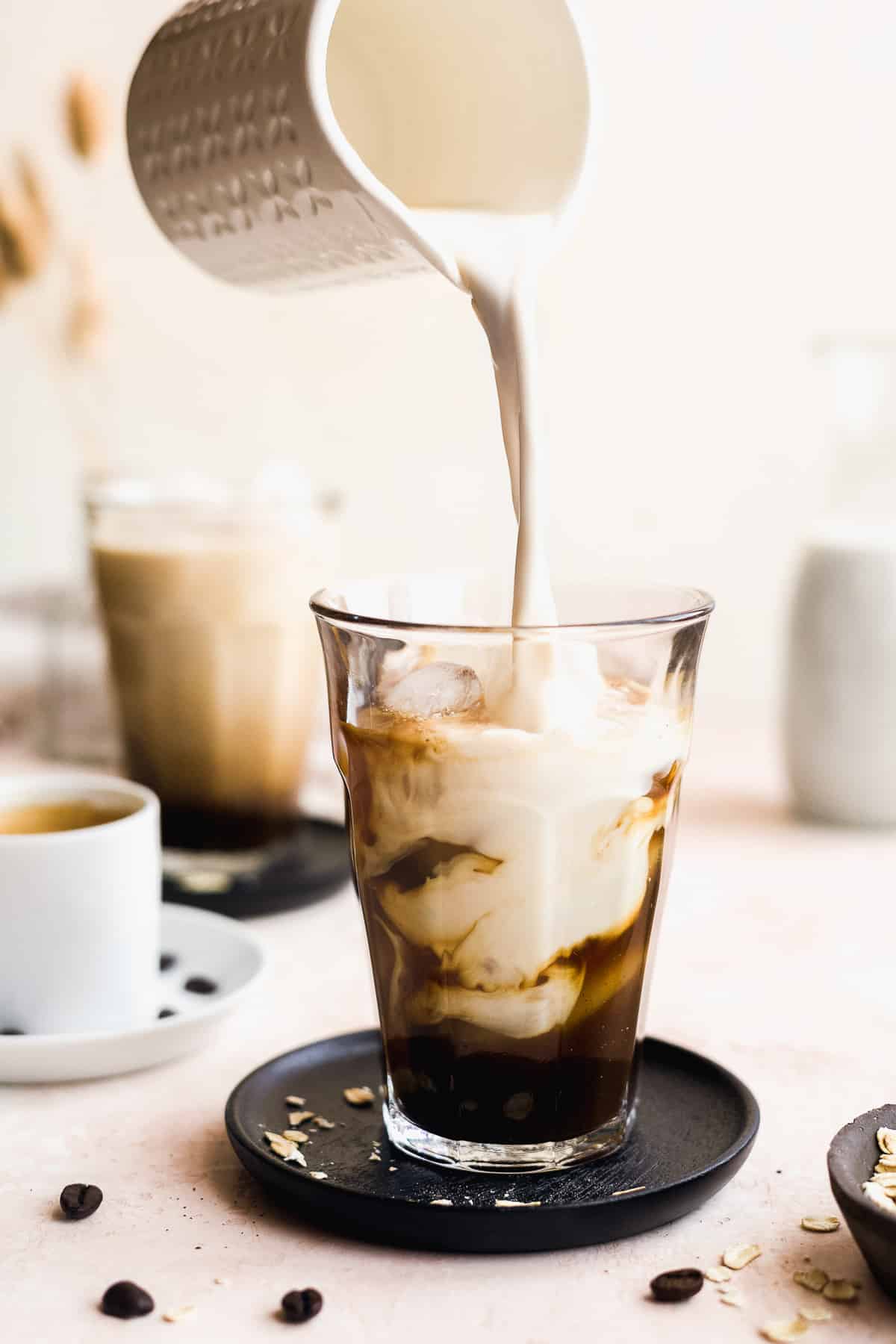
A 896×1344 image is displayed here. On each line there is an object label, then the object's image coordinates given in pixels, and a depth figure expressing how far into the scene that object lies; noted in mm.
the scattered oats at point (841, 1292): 572
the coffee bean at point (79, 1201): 606
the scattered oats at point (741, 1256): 585
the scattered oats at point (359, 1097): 649
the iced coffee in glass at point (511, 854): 598
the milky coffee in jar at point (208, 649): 881
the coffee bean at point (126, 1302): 567
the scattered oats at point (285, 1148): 612
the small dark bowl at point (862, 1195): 558
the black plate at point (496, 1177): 582
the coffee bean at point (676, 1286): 571
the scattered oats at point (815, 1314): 566
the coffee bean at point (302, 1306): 563
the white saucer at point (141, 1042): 669
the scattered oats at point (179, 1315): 566
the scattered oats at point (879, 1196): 568
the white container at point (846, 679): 905
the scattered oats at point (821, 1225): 599
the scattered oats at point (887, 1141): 592
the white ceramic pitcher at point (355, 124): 643
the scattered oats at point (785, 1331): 561
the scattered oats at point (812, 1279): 576
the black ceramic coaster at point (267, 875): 818
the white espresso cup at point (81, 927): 678
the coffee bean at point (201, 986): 736
